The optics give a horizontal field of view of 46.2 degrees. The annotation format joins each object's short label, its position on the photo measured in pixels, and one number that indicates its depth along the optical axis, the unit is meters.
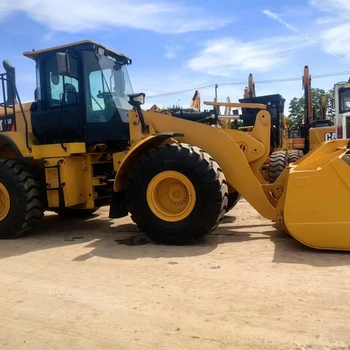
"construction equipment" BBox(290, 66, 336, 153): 12.50
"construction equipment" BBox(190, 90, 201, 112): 11.35
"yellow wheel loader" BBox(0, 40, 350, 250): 4.66
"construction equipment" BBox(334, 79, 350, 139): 11.47
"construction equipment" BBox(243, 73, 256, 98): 14.50
